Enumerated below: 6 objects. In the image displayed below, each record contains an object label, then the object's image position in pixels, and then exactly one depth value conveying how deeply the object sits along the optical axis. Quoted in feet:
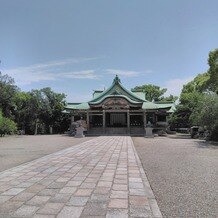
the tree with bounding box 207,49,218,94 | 51.31
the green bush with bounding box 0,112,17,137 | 67.40
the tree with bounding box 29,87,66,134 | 87.98
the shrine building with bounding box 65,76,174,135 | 72.28
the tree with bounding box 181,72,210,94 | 103.90
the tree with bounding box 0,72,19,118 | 77.15
